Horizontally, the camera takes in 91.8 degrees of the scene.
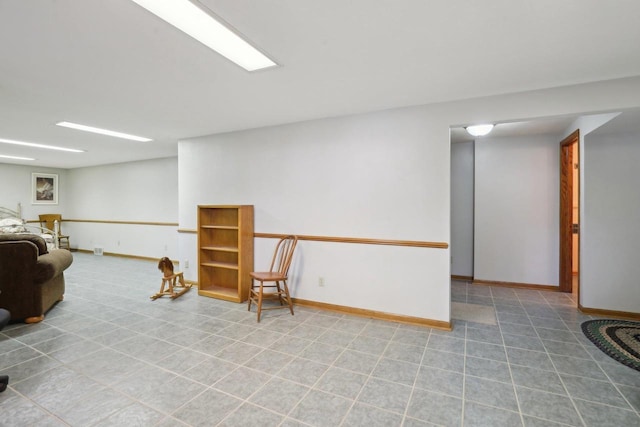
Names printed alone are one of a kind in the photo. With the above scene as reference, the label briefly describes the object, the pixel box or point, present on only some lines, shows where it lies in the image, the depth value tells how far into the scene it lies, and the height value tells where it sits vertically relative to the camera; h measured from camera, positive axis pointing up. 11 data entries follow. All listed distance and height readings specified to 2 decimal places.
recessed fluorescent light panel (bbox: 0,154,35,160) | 6.43 +1.12
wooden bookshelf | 4.15 -0.57
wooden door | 4.44 -0.06
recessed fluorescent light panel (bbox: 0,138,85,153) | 4.96 +1.11
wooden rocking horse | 4.29 -1.00
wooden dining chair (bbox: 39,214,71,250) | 8.16 -0.40
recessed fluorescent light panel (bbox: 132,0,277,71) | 1.63 +1.08
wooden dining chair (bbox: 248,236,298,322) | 3.59 -0.77
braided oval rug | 2.56 -1.18
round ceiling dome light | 3.78 +1.02
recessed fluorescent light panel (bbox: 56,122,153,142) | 4.07 +1.14
